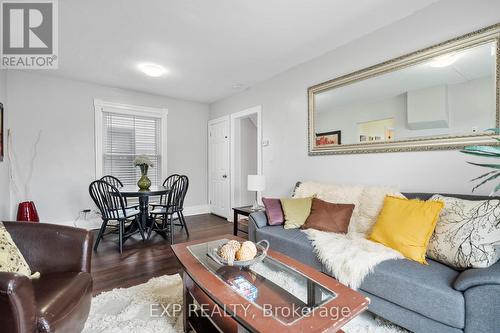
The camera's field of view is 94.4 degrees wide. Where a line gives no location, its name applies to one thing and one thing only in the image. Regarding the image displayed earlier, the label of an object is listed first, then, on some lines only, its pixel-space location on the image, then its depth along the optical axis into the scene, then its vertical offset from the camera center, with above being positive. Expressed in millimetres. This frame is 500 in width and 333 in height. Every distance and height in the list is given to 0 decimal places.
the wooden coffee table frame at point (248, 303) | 933 -636
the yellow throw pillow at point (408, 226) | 1648 -468
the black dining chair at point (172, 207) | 3352 -622
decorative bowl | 1395 -581
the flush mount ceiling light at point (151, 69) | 3255 +1400
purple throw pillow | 2568 -527
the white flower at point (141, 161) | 3471 +73
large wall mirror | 1823 +612
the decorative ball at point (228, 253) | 1401 -543
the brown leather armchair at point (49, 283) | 939 -610
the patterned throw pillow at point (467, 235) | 1393 -457
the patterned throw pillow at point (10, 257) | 1173 -480
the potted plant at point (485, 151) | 1085 +61
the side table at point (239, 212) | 3066 -625
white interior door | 4808 -12
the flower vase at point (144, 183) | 3334 -249
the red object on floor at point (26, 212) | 3160 -623
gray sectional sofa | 1160 -741
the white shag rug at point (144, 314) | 1511 -1061
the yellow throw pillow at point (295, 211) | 2469 -504
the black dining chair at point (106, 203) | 2910 -477
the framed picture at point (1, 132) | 2971 +447
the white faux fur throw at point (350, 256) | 1578 -663
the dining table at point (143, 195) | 3037 -382
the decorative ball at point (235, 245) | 1457 -511
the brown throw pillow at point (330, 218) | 2256 -531
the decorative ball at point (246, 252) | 1409 -536
